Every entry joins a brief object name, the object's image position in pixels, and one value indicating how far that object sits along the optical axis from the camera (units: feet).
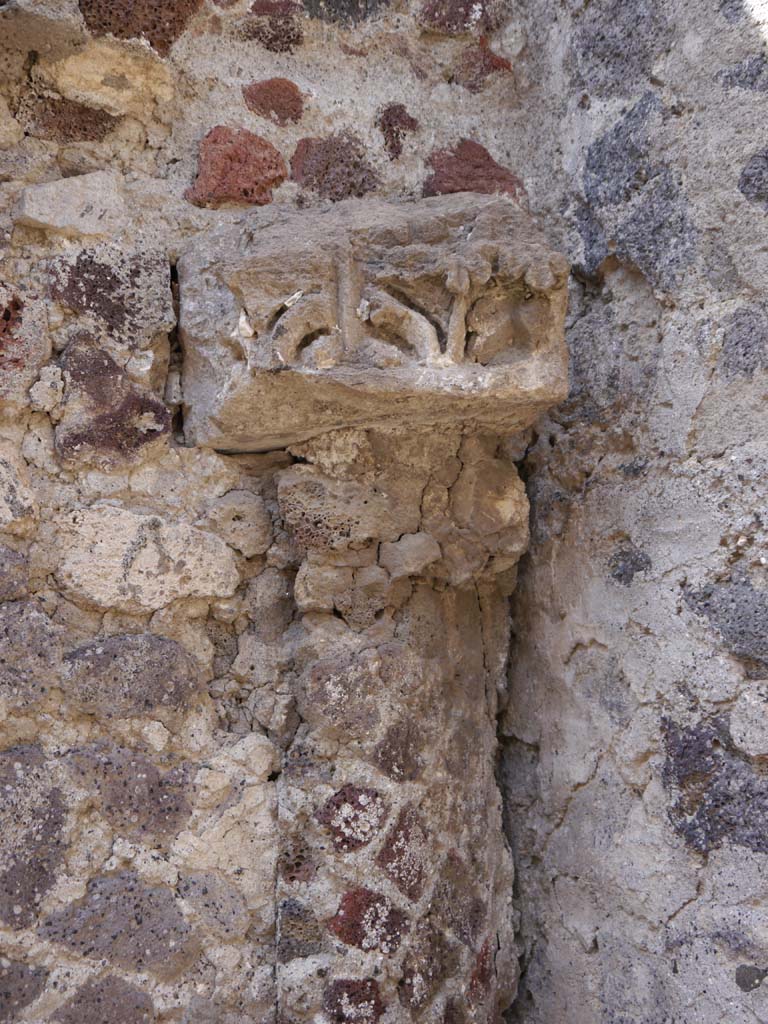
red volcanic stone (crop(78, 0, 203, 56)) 4.90
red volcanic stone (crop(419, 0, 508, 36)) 5.62
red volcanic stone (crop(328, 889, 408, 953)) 4.60
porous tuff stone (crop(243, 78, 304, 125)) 5.33
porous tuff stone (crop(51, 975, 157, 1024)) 4.28
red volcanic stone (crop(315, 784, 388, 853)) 4.68
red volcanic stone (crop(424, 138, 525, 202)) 5.50
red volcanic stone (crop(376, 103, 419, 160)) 5.48
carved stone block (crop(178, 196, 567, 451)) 4.53
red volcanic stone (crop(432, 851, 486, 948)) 4.90
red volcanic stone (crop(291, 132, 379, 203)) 5.33
